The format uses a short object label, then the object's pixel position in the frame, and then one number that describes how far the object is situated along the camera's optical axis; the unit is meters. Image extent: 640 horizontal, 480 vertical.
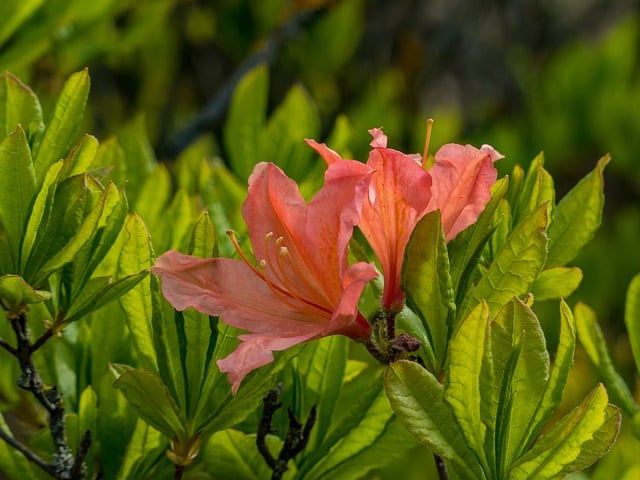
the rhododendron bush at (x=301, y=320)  0.78
